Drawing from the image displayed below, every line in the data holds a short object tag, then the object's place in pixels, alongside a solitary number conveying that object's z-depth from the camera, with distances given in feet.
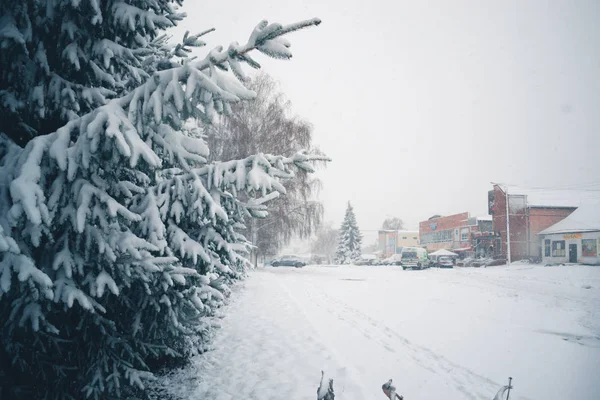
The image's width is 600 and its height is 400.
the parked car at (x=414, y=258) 94.41
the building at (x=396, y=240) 233.96
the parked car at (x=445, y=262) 98.73
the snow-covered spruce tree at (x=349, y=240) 190.08
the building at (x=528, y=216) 112.68
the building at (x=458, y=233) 129.80
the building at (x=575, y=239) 91.66
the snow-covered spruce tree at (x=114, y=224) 6.18
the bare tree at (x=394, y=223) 345.92
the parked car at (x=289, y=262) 112.68
